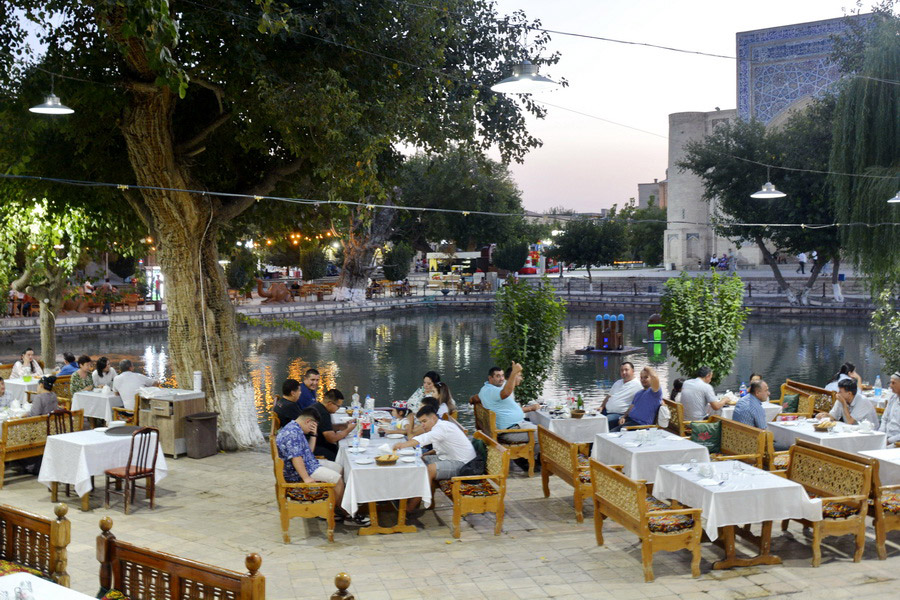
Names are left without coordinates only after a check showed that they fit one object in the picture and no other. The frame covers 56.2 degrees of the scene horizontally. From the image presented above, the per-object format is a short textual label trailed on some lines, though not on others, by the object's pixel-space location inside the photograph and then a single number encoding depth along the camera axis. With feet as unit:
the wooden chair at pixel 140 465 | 25.47
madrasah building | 127.65
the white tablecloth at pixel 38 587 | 12.43
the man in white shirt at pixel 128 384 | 36.40
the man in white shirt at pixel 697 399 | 30.96
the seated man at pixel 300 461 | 23.17
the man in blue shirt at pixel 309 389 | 30.32
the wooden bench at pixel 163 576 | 11.80
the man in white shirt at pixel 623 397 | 32.30
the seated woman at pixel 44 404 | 30.04
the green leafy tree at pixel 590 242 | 167.12
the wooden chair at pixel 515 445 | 29.99
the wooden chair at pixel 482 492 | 22.75
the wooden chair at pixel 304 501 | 22.57
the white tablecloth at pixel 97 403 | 36.78
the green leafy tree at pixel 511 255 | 169.07
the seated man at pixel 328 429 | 26.82
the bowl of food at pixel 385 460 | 22.94
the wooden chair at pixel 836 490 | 20.52
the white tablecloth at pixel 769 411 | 33.71
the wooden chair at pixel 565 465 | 24.49
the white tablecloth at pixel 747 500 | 19.74
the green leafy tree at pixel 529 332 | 36.17
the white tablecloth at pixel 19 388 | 40.63
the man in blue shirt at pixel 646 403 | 29.86
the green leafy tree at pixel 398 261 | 153.99
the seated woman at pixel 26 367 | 42.80
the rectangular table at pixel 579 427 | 31.48
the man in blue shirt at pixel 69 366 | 42.63
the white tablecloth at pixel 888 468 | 23.12
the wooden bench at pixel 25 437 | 28.27
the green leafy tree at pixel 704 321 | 39.37
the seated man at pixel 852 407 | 29.04
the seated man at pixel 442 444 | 24.23
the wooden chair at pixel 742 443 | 26.16
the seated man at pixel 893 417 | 27.66
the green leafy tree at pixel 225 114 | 30.73
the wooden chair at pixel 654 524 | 19.44
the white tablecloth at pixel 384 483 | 22.54
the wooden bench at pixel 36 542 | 14.07
